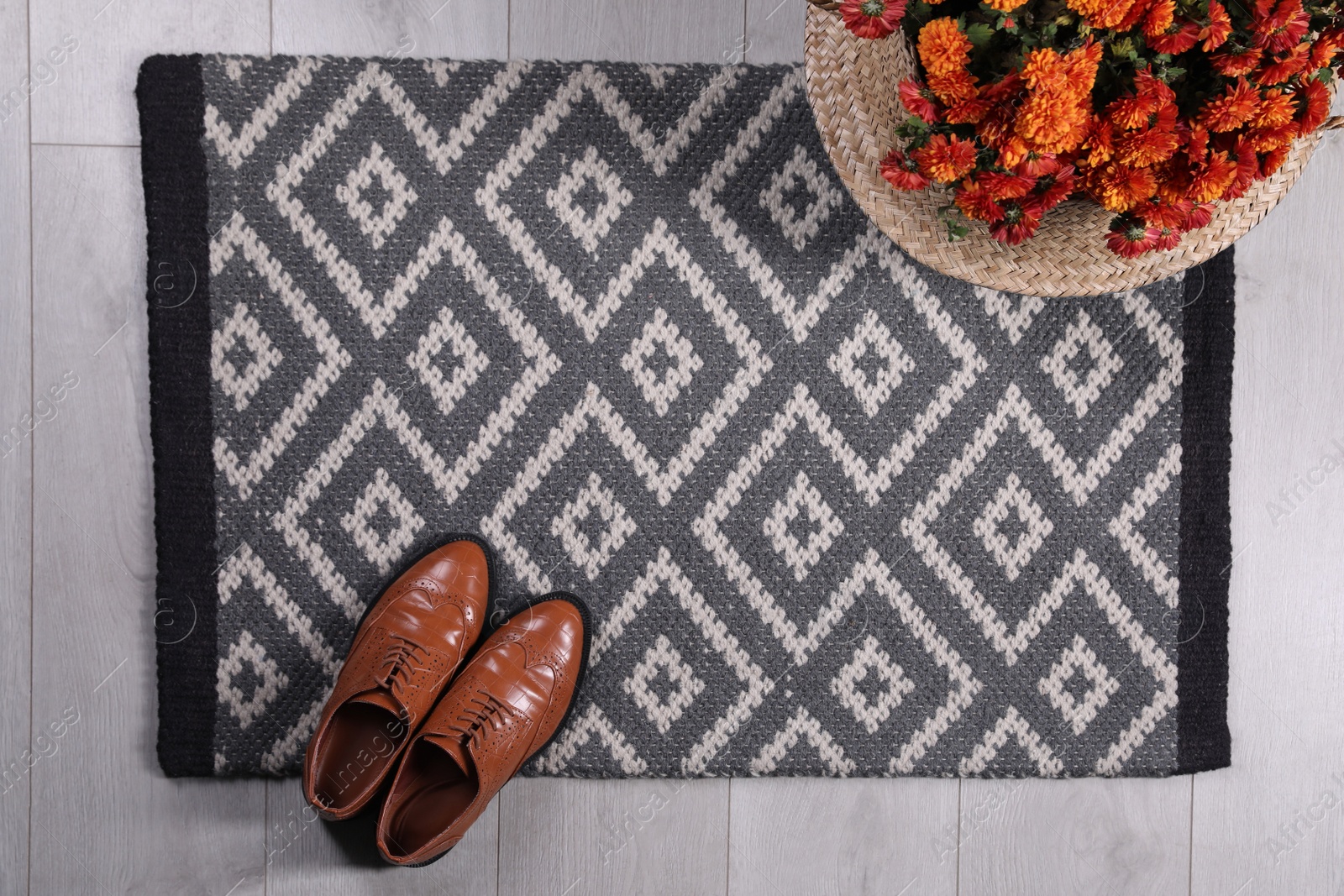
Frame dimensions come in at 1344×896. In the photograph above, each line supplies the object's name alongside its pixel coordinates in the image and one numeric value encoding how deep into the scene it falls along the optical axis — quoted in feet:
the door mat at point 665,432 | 3.00
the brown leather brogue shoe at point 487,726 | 2.84
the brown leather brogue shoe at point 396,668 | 2.85
